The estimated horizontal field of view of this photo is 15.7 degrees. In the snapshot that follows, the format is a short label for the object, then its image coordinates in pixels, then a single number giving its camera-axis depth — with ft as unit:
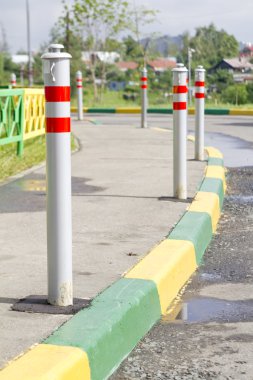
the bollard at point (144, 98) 56.80
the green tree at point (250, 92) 115.24
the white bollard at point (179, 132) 23.80
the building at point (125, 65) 417.73
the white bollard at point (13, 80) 78.84
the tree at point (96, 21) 114.83
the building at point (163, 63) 340.88
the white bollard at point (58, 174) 12.91
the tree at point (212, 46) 220.23
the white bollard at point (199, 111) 33.12
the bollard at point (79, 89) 67.13
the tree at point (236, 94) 115.14
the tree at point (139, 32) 119.44
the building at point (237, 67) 169.77
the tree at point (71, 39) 117.50
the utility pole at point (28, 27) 160.78
